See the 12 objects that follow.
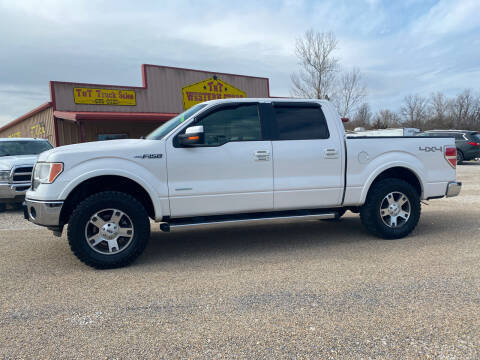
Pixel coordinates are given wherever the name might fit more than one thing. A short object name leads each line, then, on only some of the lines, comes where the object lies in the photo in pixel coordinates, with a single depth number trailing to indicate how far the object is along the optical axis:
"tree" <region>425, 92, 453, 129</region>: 52.94
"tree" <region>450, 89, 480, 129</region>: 53.47
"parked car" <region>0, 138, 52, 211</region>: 7.97
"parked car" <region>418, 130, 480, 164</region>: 18.61
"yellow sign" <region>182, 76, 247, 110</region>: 19.28
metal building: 16.16
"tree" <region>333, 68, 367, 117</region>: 33.97
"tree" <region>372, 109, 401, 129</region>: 55.69
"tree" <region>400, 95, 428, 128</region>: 56.03
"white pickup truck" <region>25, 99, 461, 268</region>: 4.30
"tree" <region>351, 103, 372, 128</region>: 48.17
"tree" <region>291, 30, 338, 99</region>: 31.31
